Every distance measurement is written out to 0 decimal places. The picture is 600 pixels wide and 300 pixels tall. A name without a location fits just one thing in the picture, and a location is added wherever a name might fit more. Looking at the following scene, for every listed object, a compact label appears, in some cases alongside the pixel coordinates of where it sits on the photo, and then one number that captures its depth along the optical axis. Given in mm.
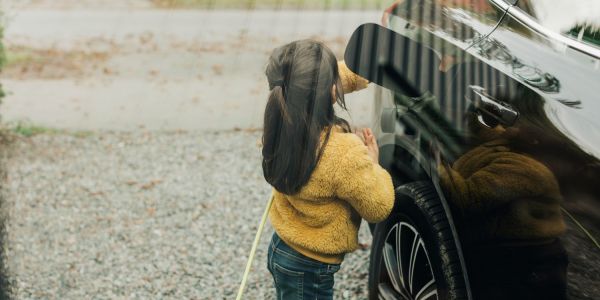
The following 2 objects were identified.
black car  1692
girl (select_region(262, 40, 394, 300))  2182
